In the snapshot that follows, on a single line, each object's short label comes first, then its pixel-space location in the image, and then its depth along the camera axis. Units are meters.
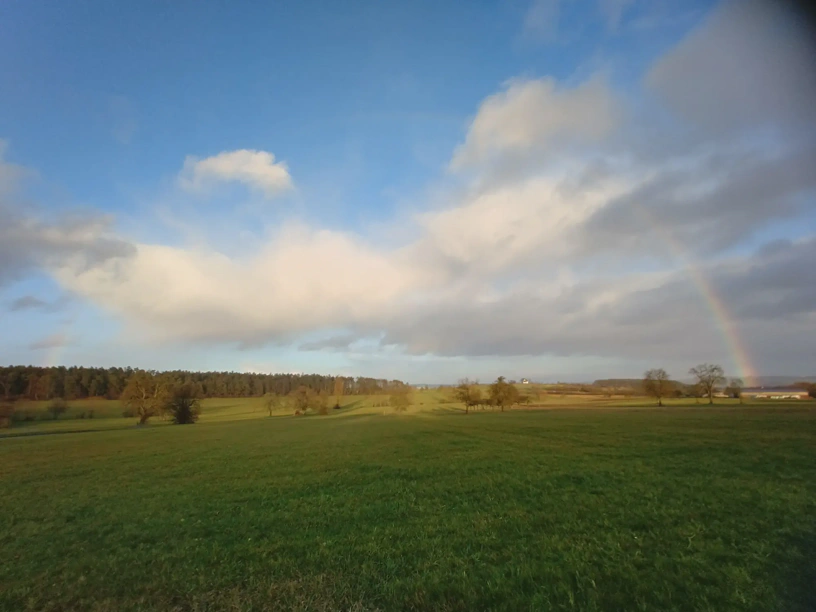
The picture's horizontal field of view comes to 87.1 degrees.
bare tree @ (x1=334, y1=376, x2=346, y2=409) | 137.89
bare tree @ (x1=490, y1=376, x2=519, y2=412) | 108.00
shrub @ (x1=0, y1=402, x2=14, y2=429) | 81.41
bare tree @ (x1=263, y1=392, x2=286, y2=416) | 125.19
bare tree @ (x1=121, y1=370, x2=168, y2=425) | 90.38
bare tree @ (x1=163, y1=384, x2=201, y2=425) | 90.50
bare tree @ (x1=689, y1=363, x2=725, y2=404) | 99.62
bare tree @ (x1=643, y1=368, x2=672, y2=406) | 97.44
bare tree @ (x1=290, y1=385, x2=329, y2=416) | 122.62
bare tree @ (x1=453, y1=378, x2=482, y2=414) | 110.50
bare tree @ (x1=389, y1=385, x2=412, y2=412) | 117.00
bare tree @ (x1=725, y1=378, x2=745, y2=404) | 99.75
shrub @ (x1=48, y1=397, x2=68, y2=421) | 98.44
